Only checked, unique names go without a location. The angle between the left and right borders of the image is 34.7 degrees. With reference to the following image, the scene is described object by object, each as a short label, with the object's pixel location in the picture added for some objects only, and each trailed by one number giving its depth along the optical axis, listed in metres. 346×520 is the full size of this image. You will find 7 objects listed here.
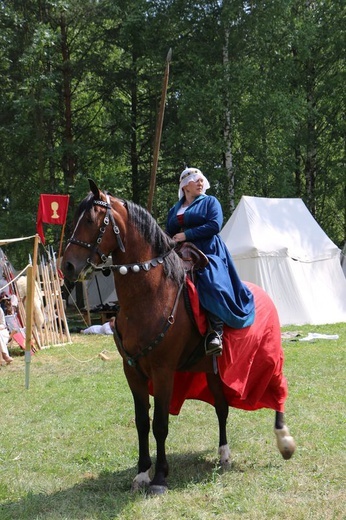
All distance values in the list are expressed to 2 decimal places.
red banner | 9.26
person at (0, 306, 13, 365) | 9.04
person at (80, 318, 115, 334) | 12.88
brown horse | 3.22
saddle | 3.67
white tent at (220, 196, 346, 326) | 12.43
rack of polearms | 10.44
